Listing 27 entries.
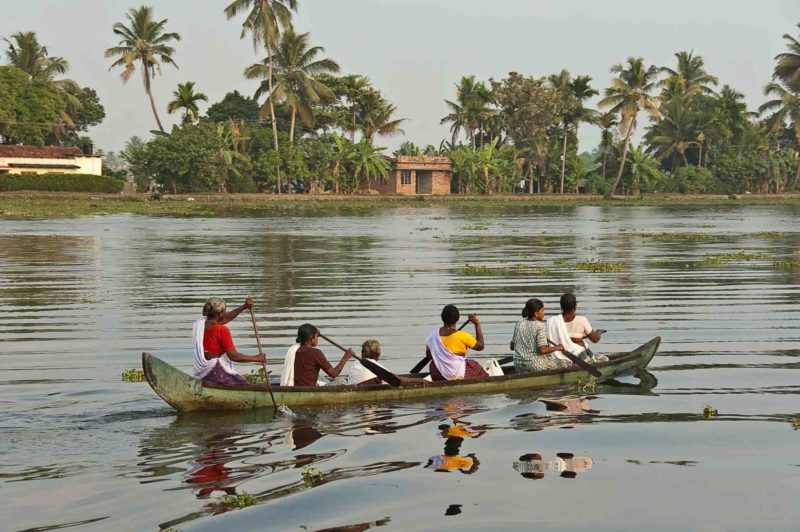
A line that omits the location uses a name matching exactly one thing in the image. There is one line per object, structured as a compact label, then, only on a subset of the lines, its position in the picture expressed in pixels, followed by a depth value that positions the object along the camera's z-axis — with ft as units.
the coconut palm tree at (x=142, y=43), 273.95
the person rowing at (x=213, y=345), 42.65
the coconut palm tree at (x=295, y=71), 274.77
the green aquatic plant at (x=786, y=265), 107.38
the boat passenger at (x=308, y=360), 43.19
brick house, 312.09
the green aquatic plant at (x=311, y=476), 33.27
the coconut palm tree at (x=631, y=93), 306.14
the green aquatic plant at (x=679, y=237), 153.79
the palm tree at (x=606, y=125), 317.63
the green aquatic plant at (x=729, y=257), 114.11
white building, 260.83
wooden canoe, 40.60
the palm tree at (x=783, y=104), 338.75
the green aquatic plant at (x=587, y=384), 48.59
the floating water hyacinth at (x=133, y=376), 49.29
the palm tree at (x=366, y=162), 291.17
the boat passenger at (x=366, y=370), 45.03
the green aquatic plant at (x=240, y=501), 30.91
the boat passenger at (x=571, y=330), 49.39
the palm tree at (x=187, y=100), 282.97
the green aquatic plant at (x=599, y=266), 104.37
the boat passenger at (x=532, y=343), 47.98
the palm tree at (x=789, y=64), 328.70
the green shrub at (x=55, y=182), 252.01
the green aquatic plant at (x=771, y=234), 158.33
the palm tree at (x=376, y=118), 302.04
